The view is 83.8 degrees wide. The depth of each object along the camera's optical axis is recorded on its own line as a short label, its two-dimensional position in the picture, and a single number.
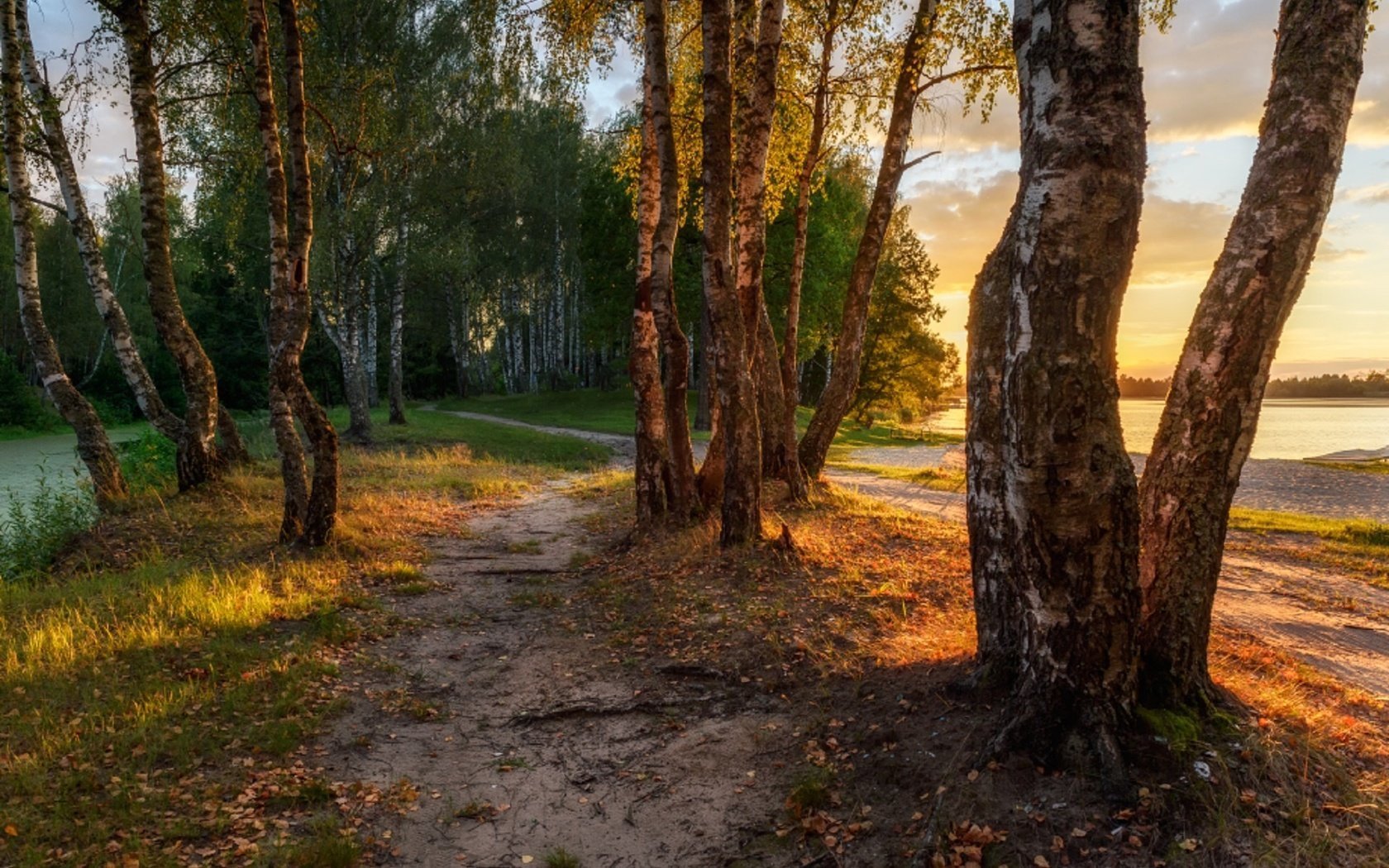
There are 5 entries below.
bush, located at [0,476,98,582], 10.43
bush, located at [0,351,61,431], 35.22
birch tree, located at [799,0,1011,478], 11.72
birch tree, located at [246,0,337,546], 9.34
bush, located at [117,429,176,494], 13.96
